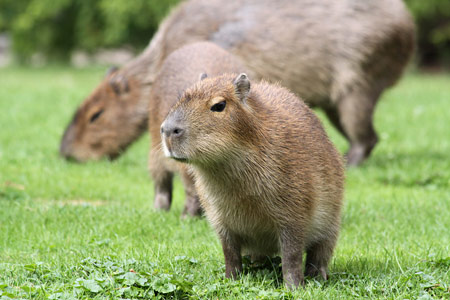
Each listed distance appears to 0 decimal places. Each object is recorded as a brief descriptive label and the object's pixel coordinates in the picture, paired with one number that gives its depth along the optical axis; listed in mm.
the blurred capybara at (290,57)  16516
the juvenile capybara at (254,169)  7898
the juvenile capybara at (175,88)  11922
